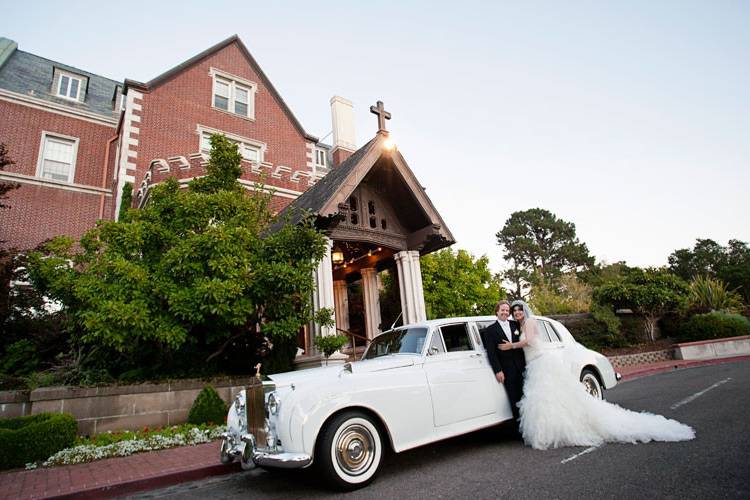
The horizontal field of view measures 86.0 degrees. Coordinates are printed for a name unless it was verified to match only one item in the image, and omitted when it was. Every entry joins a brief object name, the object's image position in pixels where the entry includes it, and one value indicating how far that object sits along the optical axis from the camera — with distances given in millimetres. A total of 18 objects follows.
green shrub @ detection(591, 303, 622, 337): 16906
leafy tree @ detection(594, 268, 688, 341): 16562
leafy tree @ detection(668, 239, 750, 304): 55969
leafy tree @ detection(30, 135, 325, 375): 6746
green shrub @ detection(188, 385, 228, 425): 7336
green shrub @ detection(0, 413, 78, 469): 5602
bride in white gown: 4730
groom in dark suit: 5250
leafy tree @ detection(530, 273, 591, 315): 22016
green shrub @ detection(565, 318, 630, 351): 16891
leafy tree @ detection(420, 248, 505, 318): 19344
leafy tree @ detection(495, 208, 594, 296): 48075
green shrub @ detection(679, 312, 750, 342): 16797
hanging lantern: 12774
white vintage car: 3789
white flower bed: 5840
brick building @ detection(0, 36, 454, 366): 10961
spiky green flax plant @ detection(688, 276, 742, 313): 19453
